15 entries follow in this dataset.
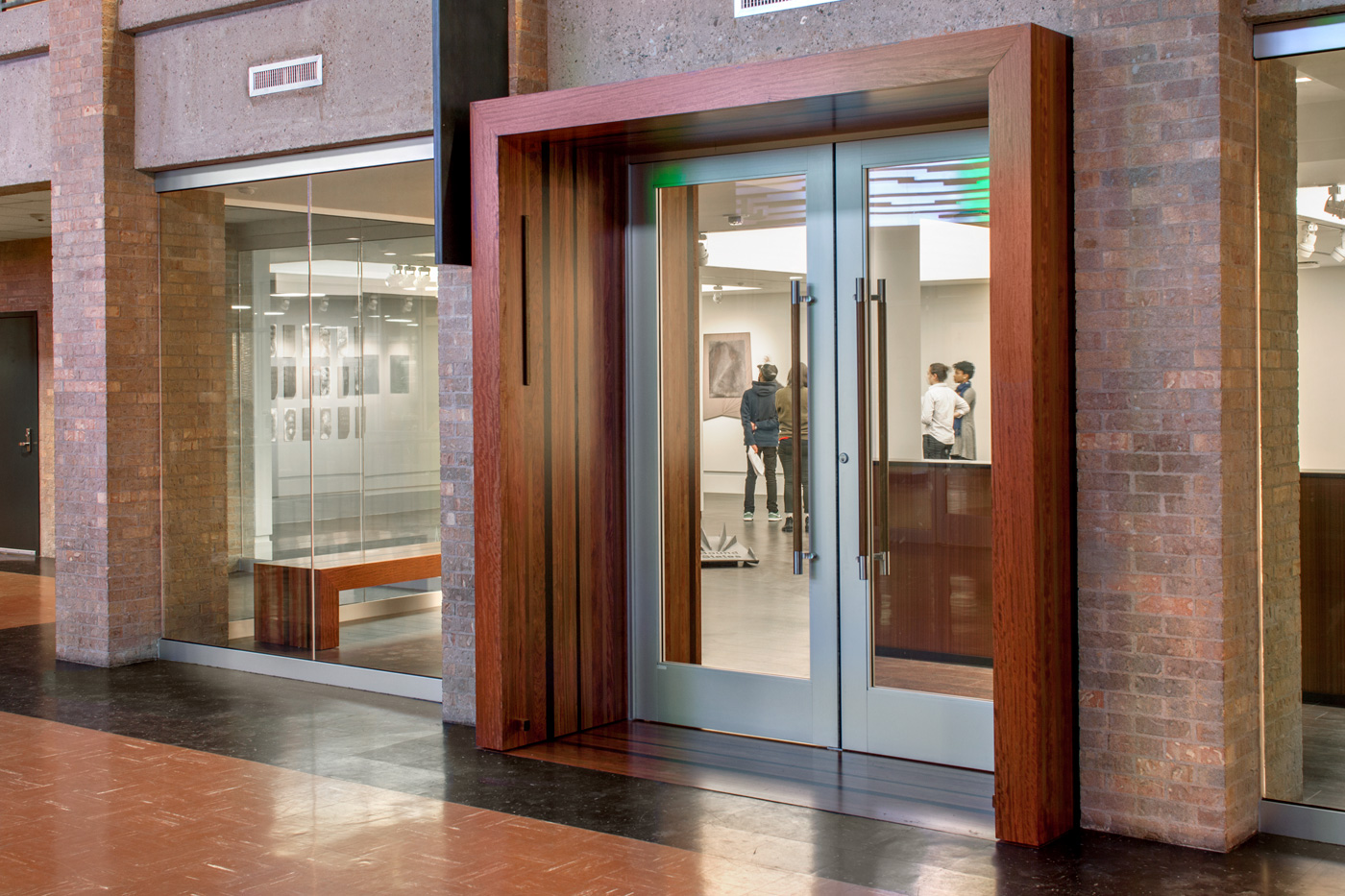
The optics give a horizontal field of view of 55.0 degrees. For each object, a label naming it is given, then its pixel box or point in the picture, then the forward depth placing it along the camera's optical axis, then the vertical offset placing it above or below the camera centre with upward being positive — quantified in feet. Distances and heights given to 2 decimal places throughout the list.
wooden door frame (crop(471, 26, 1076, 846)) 14.11 +2.08
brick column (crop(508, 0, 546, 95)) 19.19 +6.01
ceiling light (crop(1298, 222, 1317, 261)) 14.34 +2.17
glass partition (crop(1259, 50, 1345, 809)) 14.29 +0.07
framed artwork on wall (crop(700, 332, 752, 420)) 18.93 +1.07
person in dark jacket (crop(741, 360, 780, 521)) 18.53 +0.25
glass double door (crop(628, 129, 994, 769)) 17.29 -0.04
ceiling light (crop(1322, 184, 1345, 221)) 14.29 +2.60
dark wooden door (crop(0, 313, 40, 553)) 43.42 +0.69
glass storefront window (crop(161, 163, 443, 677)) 22.31 +0.56
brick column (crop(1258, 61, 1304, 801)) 14.46 +0.04
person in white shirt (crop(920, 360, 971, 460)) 17.28 +0.39
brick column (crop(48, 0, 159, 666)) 25.07 +1.99
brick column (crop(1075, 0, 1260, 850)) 14.01 +0.22
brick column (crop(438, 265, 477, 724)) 20.27 -0.73
